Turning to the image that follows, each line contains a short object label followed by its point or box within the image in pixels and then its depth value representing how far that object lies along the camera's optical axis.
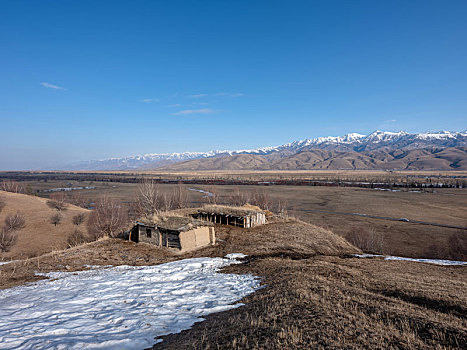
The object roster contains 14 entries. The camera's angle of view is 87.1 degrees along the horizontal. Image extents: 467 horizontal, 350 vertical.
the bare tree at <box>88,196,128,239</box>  39.13
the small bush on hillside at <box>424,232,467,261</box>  33.25
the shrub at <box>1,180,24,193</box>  78.79
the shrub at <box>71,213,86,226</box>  45.19
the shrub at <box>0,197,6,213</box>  46.53
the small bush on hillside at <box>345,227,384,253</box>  36.47
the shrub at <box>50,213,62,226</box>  44.03
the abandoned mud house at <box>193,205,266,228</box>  27.61
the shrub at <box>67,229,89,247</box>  38.20
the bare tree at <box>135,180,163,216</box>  38.19
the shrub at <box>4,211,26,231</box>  39.63
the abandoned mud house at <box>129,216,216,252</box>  19.97
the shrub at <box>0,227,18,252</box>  33.79
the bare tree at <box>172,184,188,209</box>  56.77
